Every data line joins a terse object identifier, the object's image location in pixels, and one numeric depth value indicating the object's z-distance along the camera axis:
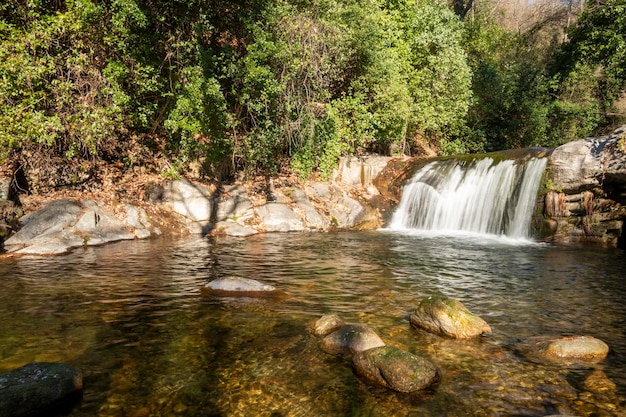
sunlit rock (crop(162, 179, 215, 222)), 16.06
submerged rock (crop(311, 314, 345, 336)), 6.12
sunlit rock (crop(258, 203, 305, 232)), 16.69
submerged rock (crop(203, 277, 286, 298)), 7.95
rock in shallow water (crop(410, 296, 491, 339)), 5.94
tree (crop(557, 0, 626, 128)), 25.45
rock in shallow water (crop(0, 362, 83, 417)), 3.89
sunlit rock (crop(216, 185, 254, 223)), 16.50
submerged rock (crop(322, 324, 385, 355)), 5.44
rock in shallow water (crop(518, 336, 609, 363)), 5.27
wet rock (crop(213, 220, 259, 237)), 15.71
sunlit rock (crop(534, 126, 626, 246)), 14.23
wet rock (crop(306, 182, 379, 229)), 18.22
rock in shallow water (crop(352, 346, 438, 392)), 4.55
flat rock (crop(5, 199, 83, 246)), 12.34
